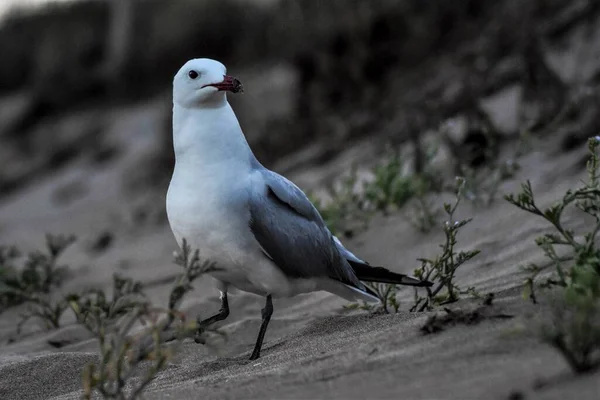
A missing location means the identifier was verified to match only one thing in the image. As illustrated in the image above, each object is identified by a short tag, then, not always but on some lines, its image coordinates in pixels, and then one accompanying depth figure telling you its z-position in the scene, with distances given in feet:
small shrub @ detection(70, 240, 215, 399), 16.26
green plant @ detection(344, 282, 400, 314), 25.55
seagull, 23.54
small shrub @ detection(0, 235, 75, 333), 34.17
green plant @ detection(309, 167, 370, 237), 36.58
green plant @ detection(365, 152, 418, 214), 37.50
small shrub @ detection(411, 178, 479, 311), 23.56
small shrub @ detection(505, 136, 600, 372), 14.35
